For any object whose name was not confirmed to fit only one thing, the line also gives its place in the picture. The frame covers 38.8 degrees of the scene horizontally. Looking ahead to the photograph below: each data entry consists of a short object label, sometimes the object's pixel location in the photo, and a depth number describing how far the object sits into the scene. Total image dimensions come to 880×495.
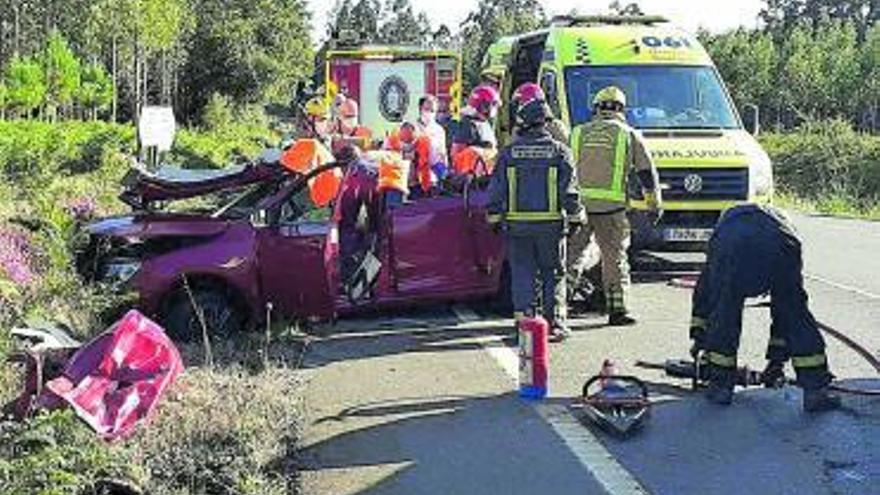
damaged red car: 9.85
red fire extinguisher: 7.85
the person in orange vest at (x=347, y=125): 15.76
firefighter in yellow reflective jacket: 10.39
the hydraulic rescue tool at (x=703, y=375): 7.77
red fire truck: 23.00
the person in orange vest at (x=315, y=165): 10.10
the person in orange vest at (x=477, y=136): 11.59
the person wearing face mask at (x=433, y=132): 11.68
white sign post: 15.70
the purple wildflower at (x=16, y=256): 9.63
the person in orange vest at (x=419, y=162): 10.99
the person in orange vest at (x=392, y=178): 10.41
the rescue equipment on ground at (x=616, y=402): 7.16
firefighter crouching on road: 7.43
